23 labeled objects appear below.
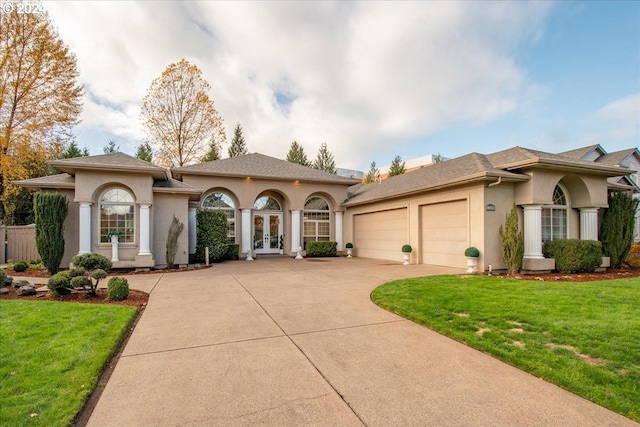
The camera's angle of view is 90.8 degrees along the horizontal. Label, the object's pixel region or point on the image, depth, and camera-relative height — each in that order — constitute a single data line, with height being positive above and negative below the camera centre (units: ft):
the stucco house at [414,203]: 35.19 +1.81
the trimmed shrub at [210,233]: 48.19 -2.42
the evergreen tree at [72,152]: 82.20 +17.82
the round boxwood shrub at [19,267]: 35.99 -5.62
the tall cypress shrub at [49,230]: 33.68 -1.32
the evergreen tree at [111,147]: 104.22 +23.61
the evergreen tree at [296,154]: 118.42 +23.75
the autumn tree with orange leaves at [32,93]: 51.83 +21.59
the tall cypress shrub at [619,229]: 38.65 -1.57
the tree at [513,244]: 33.42 -2.95
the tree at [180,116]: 73.56 +24.39
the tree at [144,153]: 95.64 +20.24
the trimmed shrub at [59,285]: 21.72 -4.67
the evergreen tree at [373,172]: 122.01 +17.99
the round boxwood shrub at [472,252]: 34.53 -3.93
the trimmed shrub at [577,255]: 34.17 -4.26
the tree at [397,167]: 106.07 +16.89
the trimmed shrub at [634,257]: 42.14 -5.92
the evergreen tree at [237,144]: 115.75 +26.96
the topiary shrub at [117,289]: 21.81 -5.01
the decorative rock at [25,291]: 22.79 -5.32
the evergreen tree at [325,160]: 125.55 +22.77
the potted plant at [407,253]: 43.65 -5.07
